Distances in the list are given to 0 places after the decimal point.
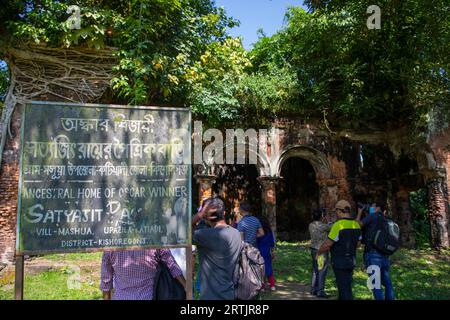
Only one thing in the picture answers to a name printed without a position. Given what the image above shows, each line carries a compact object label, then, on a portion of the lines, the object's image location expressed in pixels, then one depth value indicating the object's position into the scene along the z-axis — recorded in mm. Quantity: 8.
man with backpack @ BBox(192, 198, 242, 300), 3295
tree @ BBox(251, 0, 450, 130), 10086
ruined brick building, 9469
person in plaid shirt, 3188
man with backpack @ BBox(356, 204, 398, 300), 5297
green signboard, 3066
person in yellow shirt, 4891
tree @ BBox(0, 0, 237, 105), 8453
